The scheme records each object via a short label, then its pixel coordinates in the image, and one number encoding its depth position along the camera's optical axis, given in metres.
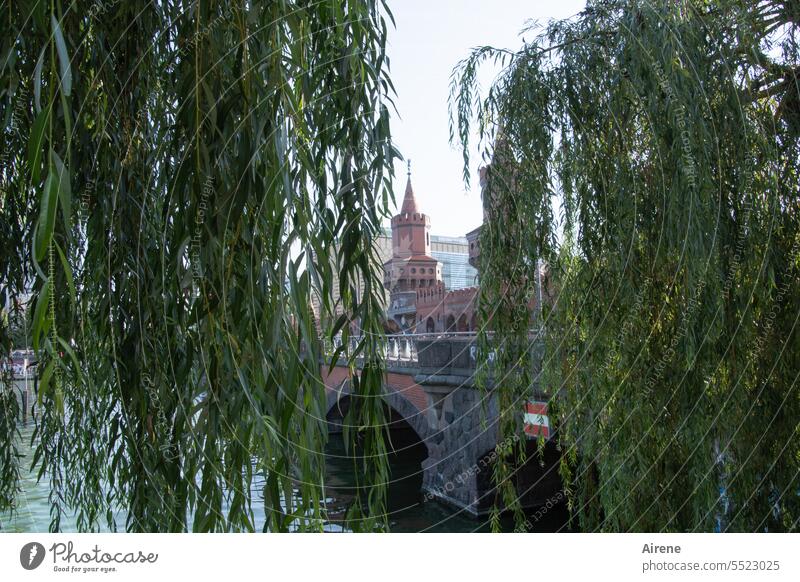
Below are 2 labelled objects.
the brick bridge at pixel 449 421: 10.38
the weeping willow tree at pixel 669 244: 3.00
